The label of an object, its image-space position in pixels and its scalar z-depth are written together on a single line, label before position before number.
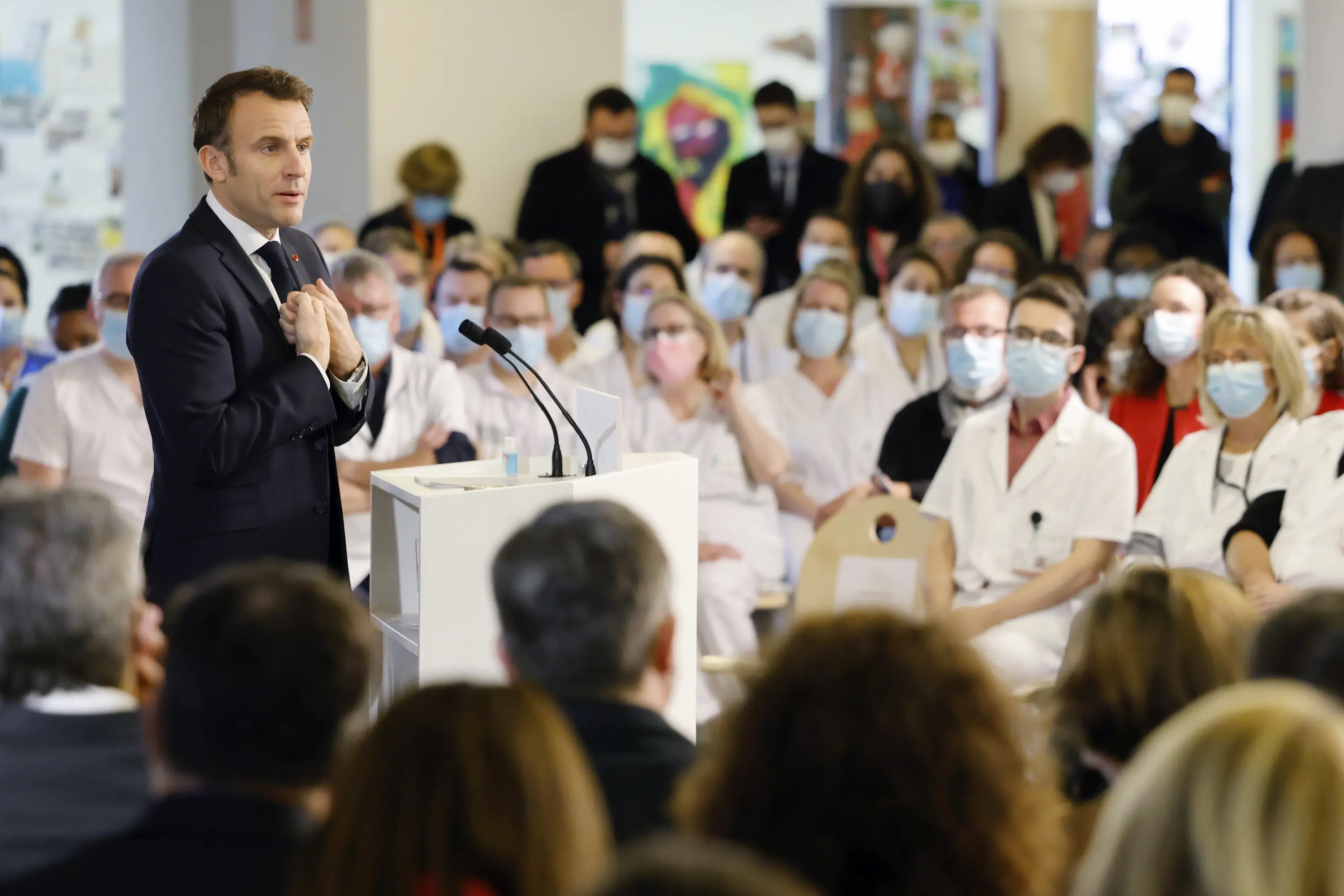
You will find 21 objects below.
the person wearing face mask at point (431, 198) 16.53
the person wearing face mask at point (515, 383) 12.27
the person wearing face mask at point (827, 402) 12.23
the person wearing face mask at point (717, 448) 11.30
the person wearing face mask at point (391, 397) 11.29
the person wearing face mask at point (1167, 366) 11.25
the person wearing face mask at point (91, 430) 10.86
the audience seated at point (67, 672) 3.54
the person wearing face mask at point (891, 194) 15.70
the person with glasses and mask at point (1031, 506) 9.45
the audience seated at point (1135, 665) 4.27
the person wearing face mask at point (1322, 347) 10.48
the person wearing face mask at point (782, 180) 16.86
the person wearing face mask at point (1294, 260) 13.96
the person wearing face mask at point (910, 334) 13.25
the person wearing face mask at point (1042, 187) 17.58
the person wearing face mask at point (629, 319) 12.46
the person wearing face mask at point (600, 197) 16.91
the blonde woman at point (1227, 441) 9.37
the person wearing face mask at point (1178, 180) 17.45
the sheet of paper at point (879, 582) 9.58
